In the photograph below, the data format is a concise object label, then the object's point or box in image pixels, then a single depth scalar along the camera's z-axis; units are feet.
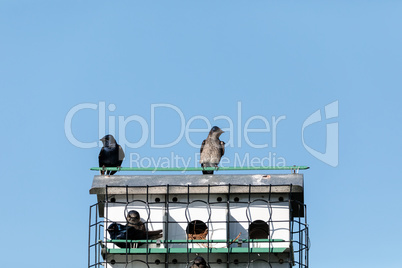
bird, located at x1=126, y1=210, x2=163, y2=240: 112.88
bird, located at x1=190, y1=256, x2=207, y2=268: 107.55
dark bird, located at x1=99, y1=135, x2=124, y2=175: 123.85
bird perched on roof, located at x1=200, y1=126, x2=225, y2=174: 128.57
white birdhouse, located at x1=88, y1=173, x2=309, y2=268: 113.50
